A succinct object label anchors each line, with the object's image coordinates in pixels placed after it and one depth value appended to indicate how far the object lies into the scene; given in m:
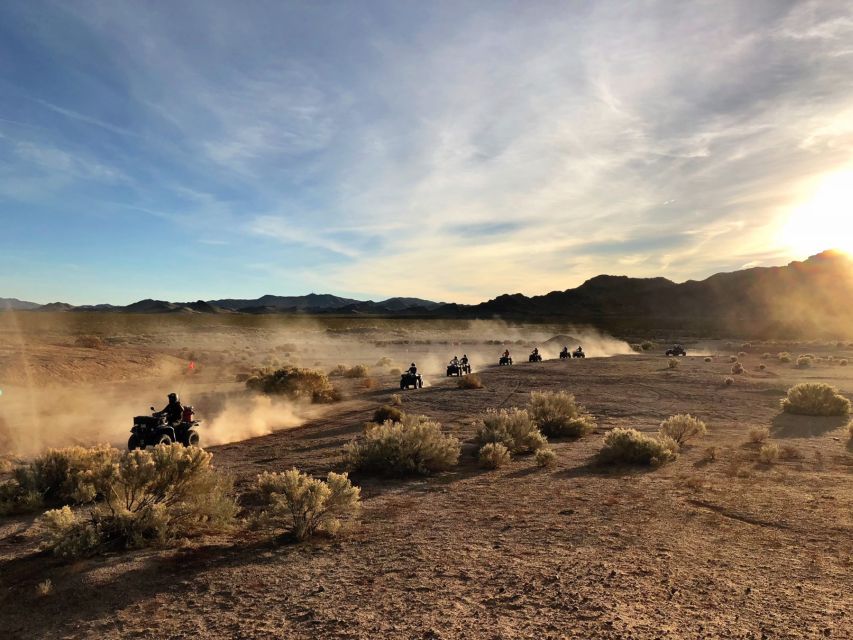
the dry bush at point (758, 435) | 13.35
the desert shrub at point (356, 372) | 33.20
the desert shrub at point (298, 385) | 23.72
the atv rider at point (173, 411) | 12.60
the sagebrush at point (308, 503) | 6.89
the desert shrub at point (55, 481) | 8.23
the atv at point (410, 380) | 27.19
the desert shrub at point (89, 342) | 38.88
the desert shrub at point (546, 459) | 11.03
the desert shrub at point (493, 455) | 10.91
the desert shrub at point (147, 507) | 6.32
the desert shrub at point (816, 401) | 17.70
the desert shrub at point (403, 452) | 10.53
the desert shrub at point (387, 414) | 16.86
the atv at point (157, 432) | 11.82
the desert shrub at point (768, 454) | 11.21
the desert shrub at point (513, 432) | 12.33
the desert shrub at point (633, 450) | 10.98
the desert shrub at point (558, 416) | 14.83
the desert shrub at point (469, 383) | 26.11
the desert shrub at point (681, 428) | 13.34
